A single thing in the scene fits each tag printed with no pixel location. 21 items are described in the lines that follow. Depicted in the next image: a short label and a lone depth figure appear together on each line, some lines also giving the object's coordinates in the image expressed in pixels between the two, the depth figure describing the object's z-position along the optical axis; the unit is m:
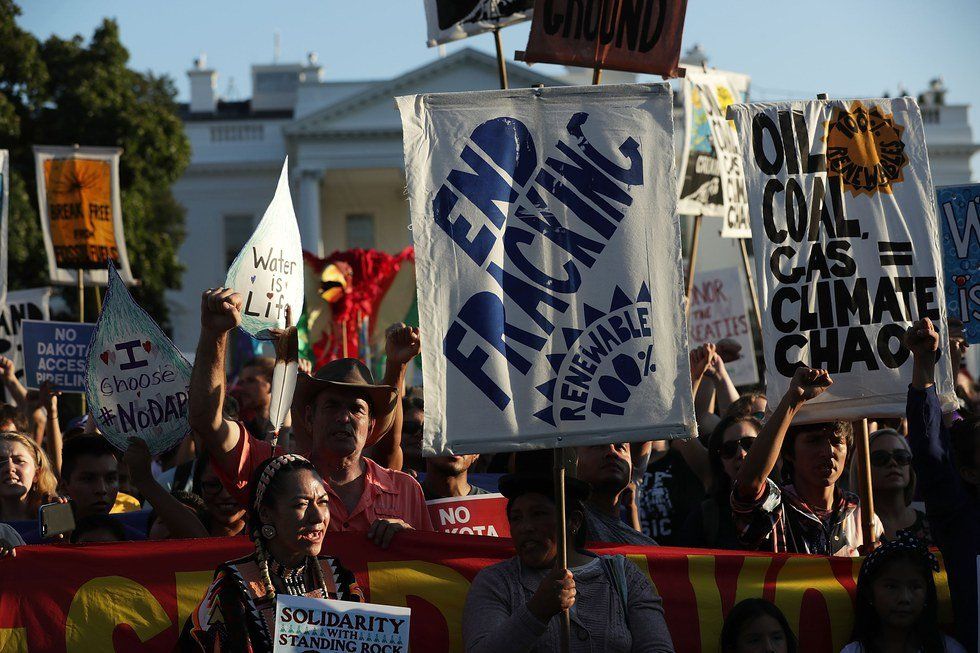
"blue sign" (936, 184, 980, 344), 7.29
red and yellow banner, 4.57
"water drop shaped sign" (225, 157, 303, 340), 5.77
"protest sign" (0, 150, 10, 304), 7.31
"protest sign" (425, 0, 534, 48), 7.40
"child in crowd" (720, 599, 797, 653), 4.52
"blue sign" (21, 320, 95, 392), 8.37
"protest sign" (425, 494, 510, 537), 5.14
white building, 47.09
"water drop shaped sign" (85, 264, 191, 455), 5.20
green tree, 24.16
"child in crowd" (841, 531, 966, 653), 4.52
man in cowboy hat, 4.38
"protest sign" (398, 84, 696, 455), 4.00
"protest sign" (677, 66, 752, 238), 9.12
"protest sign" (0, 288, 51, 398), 9.62
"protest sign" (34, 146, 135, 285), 9.57
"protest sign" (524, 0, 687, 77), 4.77
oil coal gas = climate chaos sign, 5.10
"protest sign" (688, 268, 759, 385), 10.30
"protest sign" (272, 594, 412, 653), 3.62
